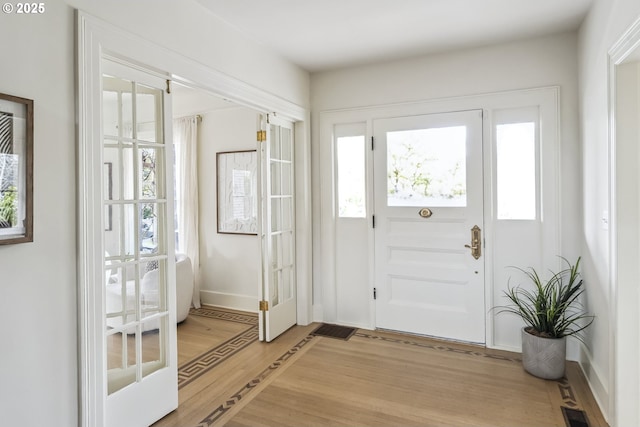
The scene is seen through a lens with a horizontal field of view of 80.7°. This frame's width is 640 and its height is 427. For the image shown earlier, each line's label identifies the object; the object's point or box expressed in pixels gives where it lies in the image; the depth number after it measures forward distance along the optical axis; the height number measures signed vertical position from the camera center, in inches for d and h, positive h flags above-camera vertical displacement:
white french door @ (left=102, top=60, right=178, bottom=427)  81.4 -8.4
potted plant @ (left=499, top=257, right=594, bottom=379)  108.4 -33.3
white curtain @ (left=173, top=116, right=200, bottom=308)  187.2 +12.0
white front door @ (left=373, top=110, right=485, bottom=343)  134.6 -4.9
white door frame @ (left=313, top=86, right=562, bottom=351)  123.0 +11.5
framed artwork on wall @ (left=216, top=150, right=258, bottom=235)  178.5 +10.3
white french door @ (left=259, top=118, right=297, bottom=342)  140.2 -7.3
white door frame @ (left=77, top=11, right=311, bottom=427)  72.6 +3.2
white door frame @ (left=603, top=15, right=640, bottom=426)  81.4 -10.9
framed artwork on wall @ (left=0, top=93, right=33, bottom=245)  61.5 +7.5
